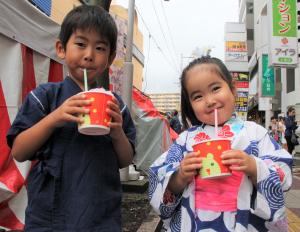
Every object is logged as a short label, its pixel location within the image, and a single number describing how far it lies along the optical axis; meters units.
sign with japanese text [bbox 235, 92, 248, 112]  26.16
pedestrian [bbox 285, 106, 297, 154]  13.14
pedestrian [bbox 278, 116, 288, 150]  13.66
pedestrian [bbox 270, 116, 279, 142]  14.69
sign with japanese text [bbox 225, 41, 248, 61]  33.28
